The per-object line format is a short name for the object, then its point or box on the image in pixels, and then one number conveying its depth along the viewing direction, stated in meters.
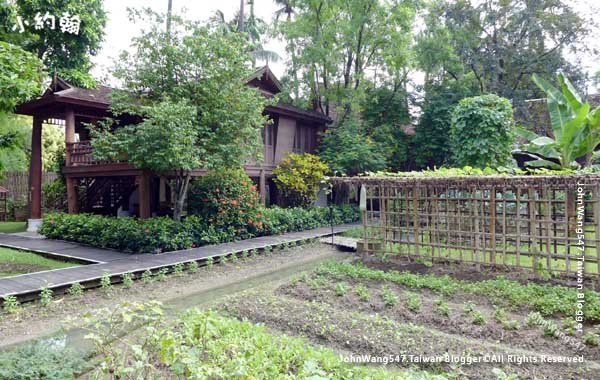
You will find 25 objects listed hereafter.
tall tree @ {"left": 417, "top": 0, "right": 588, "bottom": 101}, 18.06
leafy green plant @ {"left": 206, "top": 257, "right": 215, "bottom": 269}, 9.97
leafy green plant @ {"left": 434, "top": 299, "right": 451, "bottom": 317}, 5.86
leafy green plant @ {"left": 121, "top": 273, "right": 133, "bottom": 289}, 8.07
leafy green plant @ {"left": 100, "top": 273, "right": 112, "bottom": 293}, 7.71
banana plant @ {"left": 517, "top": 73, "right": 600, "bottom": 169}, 10.92
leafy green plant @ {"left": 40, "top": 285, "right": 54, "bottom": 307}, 6.79
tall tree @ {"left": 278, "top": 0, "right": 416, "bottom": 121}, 18.91
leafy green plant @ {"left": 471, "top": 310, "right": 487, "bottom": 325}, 5.53
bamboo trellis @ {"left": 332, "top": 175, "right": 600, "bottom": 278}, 7.35
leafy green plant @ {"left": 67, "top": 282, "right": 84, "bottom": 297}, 7.32
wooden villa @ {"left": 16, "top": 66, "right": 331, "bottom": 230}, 13.04
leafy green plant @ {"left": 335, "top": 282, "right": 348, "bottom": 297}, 6.89
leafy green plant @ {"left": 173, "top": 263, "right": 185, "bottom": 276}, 9.17
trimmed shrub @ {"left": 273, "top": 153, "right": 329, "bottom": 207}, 16.78
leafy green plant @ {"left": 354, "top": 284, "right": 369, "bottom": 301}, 6.66
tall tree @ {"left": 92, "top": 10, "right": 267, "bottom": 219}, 10.62
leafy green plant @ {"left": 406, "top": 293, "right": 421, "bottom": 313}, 6.09
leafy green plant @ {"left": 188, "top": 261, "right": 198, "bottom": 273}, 9.54
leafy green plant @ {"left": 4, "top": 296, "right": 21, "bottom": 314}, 6.43
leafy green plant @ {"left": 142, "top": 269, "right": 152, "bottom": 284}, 8.44
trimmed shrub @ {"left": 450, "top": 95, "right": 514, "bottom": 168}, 14.60
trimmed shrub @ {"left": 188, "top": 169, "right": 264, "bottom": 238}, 12.53
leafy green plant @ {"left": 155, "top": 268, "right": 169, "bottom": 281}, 8.70
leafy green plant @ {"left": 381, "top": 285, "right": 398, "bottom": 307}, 6.36
